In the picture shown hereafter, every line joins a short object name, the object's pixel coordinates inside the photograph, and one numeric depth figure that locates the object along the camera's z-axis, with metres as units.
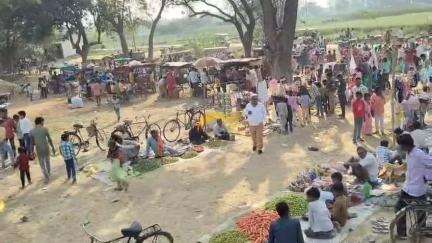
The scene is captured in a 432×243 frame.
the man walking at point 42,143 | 12.88
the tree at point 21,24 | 40.62
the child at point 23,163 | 12.73
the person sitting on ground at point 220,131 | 15.72
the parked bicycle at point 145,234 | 7.08
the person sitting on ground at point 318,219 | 7.65
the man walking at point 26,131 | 15.35
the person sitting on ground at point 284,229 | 6.24
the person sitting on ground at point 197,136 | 15.53
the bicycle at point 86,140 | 16.11
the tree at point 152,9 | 43.68
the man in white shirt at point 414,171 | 6.87
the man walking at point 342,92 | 17.02
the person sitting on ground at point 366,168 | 10.27
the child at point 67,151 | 12.52
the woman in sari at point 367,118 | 14.38
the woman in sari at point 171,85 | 25.58
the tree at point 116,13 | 44.88
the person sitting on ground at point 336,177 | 8.70
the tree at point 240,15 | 35.91
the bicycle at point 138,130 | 14.83
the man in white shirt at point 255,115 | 13.63
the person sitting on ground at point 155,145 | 13.94
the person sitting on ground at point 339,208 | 8.30
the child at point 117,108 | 20.64
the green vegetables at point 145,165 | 13.35
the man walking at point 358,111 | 13.92
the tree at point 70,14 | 41.72
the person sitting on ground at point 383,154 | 11.30
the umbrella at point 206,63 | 24.94
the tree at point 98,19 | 43.91
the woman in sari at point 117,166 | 11.95
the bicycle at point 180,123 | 16.88
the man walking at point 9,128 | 15.55
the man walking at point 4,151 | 15.42
